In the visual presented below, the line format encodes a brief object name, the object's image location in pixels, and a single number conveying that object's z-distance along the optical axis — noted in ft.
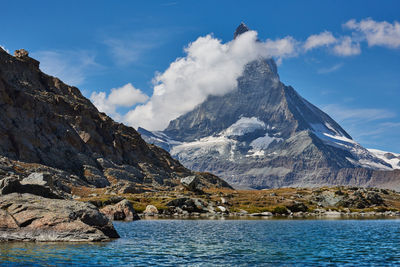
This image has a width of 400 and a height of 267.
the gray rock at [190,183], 551.59
